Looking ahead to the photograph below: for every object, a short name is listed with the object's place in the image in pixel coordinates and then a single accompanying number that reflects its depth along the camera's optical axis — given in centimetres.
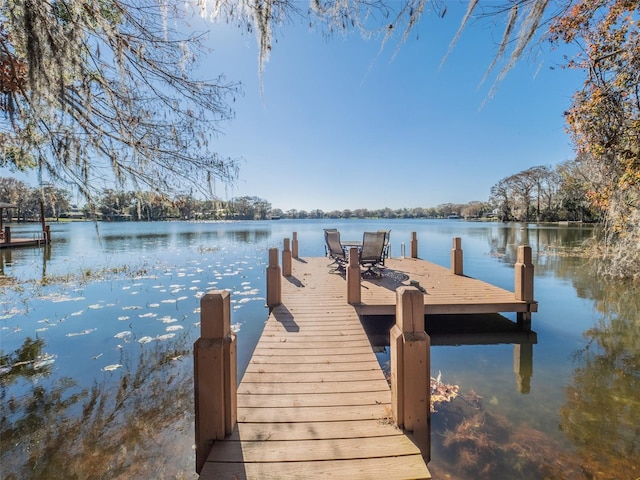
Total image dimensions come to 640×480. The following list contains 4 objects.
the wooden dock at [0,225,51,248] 1497
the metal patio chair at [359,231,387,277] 652
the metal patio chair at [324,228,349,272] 729
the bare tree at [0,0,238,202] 204
